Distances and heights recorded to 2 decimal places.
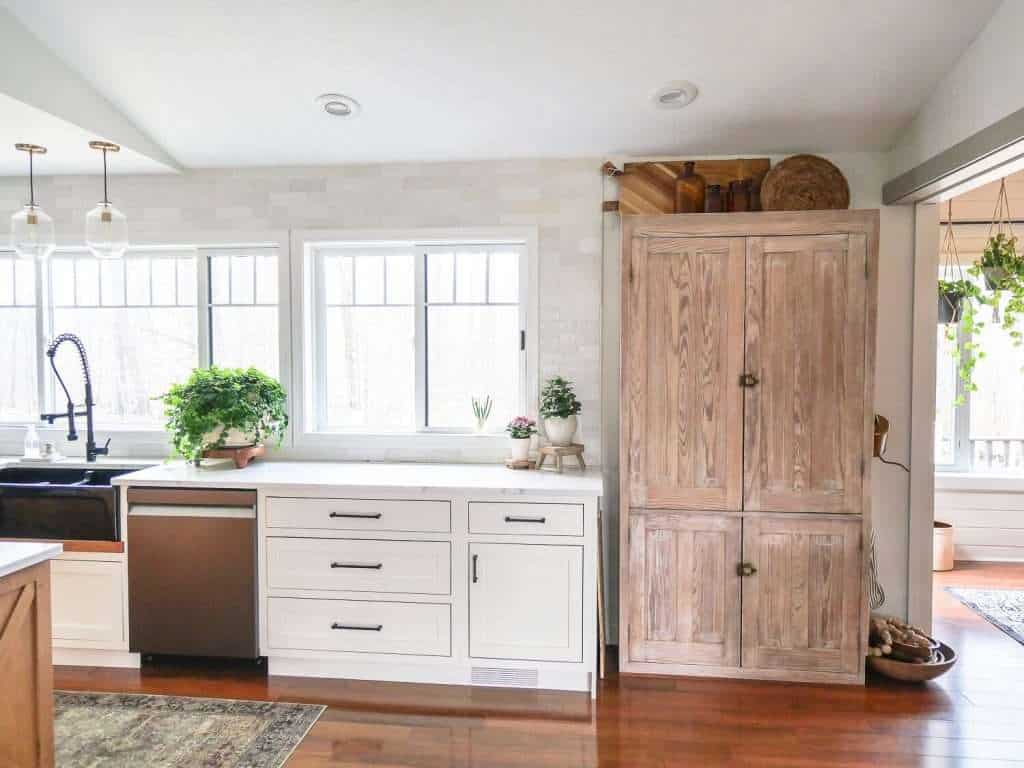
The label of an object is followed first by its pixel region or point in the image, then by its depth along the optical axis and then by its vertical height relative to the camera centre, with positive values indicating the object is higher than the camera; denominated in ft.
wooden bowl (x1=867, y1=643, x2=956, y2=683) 9.43 -4.19
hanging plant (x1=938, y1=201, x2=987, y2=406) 13.15 +1.17
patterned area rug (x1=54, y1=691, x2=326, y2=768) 7.83 -4.49
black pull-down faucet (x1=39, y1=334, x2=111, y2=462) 11.10 -0.83
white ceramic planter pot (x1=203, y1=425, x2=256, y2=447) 10.69 -1.17
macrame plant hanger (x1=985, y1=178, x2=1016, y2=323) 14.73 +3.21
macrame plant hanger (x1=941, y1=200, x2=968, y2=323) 15.01 +2.44
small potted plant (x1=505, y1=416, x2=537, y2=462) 10.77 -1.10
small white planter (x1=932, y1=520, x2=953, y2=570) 14.89 -3.96
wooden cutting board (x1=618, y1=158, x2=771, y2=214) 10.68 +2.94
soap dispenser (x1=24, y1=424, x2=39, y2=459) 11.63 -1.36
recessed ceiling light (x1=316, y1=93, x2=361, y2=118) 9.72 +3.74
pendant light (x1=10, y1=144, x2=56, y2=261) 8.80 +1.68
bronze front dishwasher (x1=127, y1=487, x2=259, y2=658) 9.78 -2.96
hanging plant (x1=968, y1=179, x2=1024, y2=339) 11.90 +1.71
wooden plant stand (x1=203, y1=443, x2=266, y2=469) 10.79 -1.42
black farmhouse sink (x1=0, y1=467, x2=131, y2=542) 10.03 -2.16
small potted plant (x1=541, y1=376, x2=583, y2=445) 10.53 -0.75
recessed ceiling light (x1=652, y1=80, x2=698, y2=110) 9.24 +3.72
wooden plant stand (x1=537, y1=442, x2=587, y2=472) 10.39 -1.31
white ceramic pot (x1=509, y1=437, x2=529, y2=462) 10.84 -1.32
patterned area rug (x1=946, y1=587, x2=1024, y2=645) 11.76 -4.44
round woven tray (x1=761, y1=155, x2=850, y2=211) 10.13 +2.66
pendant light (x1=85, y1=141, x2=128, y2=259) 9.66 +1.89
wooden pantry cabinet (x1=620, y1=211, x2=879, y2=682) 9.31 -1.04
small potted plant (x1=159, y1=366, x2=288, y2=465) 10.55 -0.72
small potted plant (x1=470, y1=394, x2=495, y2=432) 11.55 -0.79
